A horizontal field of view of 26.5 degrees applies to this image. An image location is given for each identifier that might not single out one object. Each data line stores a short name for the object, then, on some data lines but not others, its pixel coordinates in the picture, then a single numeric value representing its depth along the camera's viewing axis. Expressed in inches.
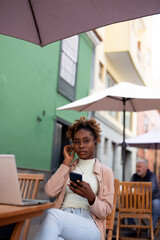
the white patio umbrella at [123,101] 252.5
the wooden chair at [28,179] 108.0
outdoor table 61.8
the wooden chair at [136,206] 207.2
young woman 100.1
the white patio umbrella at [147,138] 366.0
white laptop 73.2
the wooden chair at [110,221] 141.2
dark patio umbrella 130.5
